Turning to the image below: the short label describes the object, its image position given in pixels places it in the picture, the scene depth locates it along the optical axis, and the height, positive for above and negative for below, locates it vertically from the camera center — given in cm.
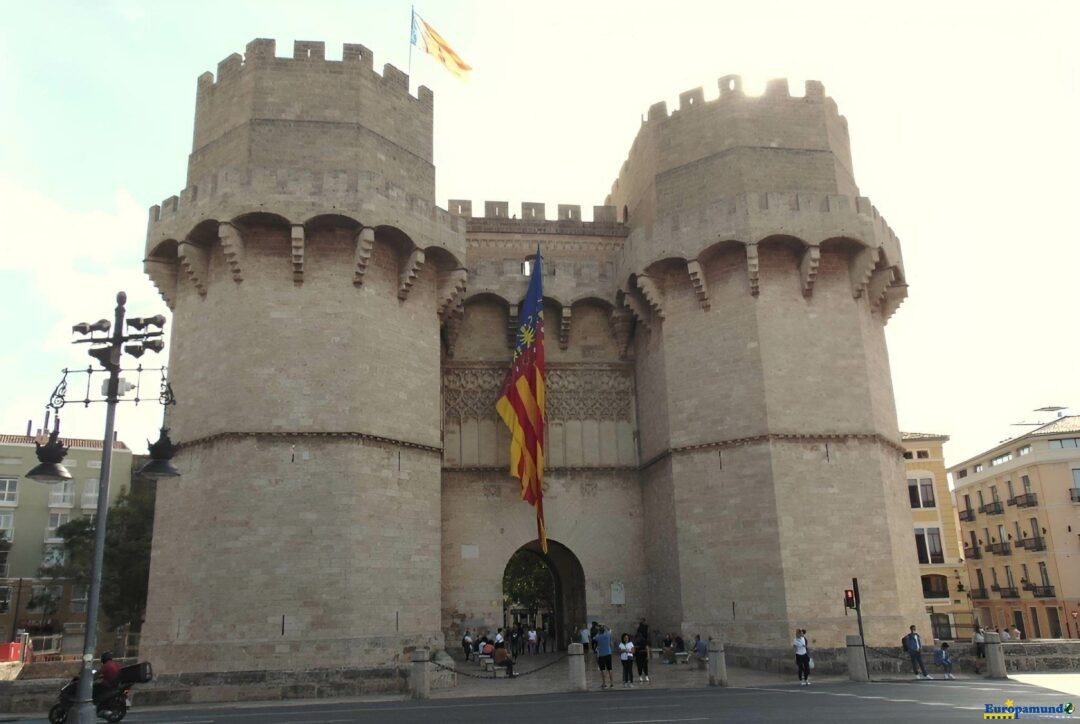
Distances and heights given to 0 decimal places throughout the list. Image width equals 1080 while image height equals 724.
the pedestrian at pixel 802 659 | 1590 -162
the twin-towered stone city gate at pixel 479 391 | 1802 +467
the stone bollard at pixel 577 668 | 1602 -169
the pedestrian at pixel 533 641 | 2654 -191
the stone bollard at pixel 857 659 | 1608 -169
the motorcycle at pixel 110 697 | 1153 -140
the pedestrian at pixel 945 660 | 1680 -183
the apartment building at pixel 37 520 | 4206 +404
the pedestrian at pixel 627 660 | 1627 -158
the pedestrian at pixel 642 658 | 1697 -162
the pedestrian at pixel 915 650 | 1688 -163
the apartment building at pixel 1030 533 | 3866 +155
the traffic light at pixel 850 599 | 1681 -56
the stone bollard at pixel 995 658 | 1647 -180
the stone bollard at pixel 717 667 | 1591 -173
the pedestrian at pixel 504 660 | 1841 -170
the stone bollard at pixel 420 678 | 1523 -169
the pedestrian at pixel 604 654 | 1611 -144
